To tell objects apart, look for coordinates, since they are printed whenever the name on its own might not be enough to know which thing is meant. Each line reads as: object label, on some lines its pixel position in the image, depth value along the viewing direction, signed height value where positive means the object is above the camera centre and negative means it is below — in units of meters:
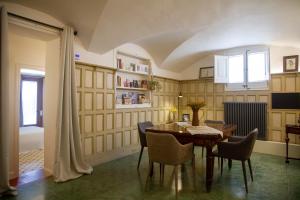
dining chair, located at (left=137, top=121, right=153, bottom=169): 3.66 -0.59
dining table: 2.84 -0.56
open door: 6.84 -0.04
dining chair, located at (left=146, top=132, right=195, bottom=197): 2.68 -0.68
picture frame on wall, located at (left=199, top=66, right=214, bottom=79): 6.09 +0.87
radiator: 5.20 -0.43
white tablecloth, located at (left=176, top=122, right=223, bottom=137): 2.98 -0.46
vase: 3.62 -0.35
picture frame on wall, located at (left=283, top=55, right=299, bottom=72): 4.82 +0.91
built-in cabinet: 4.70 +0.48
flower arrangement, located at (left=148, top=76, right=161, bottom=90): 5.38 +0.43
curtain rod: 2.76 +1.18
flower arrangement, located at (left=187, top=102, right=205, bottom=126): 3.51 -0.14
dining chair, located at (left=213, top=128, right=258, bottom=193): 2.90 -0.71
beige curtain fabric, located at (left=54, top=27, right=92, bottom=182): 3.22 -0.39
